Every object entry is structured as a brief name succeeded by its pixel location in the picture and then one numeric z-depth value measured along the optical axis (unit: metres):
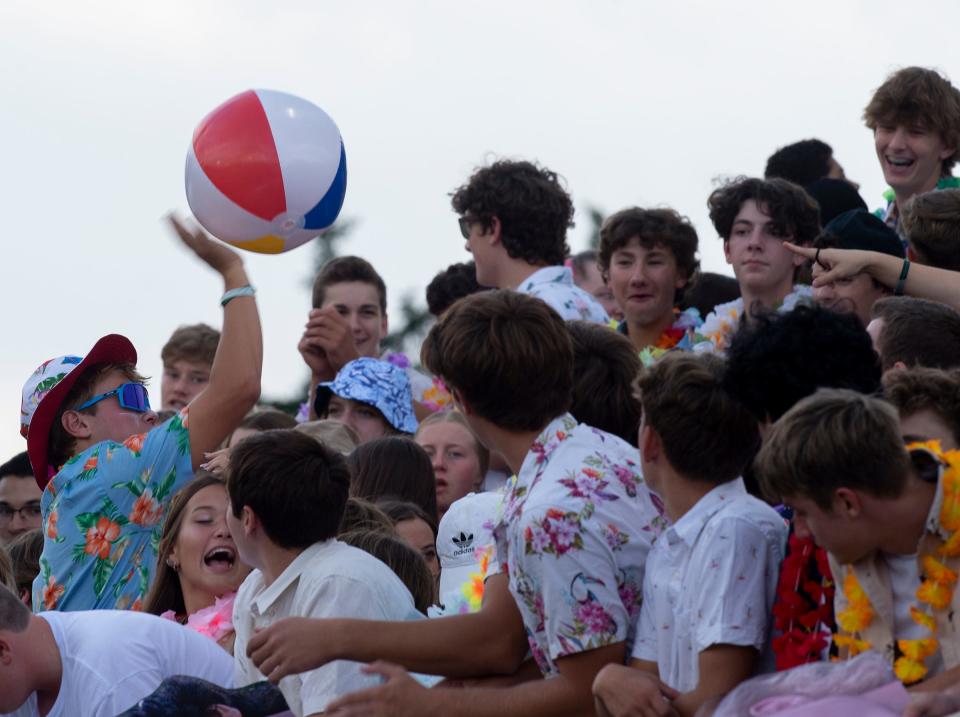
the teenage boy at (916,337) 9.73
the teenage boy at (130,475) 11.98
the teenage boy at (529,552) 8.09
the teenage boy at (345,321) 17.23
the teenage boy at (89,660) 10.09
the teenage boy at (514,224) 15.23
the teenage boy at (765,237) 13.94
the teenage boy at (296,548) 9.63
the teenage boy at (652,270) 15.12
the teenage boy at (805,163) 17.47
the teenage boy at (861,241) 11.73
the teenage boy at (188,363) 18.98
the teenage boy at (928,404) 8.16
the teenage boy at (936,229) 12.21
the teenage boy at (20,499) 17.86
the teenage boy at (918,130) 14.45
